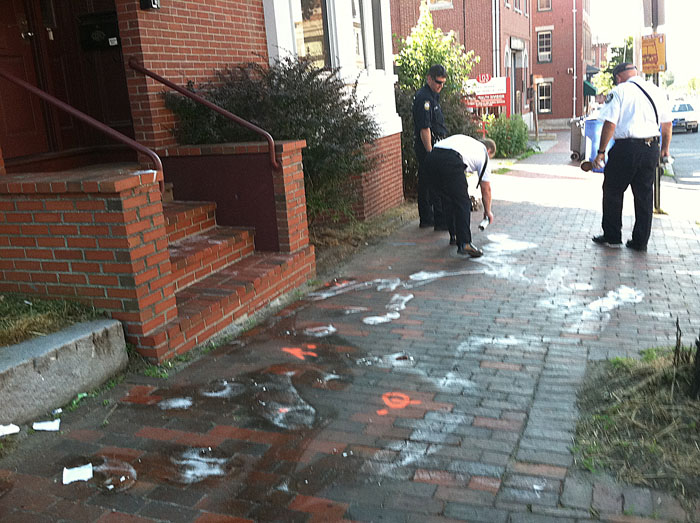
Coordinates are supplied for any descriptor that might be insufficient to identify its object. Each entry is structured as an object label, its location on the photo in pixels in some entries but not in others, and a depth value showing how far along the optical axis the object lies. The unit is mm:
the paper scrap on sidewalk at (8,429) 3473
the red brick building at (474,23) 27516
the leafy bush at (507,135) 20000
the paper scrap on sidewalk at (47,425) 3617
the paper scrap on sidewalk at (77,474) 3128
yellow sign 11531
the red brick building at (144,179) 4270
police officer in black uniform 8539
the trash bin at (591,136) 16312
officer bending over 7258
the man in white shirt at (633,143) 7102
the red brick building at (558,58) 42469
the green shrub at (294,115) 6727
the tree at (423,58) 14914
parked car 33562
